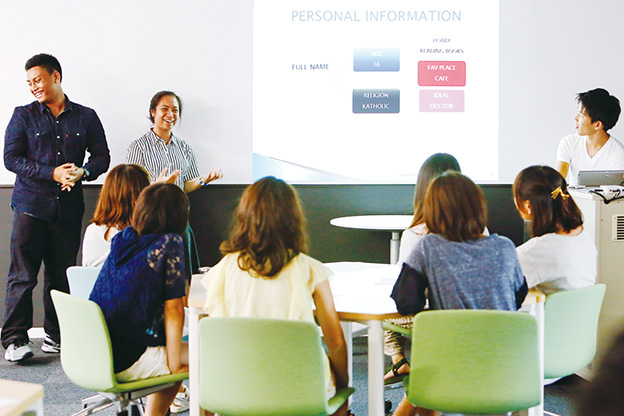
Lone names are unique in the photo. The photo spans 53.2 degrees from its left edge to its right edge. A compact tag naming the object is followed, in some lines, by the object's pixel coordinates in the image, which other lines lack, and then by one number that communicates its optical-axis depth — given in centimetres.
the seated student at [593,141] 415
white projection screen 451
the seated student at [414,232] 265
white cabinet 334
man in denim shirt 396
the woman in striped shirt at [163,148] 427
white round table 391
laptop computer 366
